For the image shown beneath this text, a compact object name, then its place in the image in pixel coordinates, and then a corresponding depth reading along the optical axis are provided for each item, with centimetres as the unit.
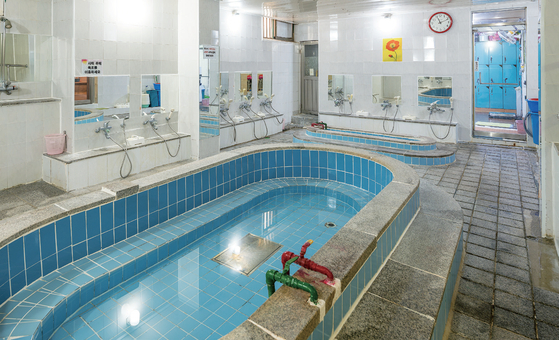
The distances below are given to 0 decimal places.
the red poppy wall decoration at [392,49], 837
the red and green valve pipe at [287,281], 153
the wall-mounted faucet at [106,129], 550
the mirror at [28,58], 478
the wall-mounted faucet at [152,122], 618
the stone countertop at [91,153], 500
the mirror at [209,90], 639
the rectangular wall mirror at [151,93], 610
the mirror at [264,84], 898
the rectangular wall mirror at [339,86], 923
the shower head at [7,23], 455
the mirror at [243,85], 829
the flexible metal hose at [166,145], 626
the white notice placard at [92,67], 510
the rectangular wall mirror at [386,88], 861
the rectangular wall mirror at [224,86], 784
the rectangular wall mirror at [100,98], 518
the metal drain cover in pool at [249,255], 286
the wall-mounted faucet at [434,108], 819
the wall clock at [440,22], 773
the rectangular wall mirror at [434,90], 805
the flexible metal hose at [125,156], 561
